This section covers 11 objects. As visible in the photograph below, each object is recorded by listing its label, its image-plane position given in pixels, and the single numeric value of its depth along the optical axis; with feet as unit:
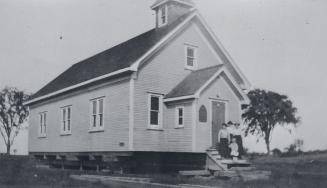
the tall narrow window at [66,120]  86.81
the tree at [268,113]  228.22
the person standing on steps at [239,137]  64.90
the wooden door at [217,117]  67.87
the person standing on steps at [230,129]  65.82
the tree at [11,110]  172.45
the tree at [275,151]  201.19
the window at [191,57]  75.01
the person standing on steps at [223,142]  64.13
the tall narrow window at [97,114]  74.52
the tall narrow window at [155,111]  69.26
